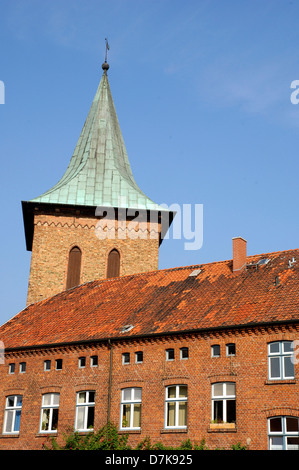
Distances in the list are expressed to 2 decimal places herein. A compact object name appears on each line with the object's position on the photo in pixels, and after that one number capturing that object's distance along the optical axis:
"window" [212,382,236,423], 25.34
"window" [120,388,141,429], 27.69
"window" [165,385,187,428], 26.53
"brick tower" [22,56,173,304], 41.11
